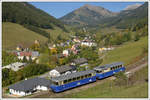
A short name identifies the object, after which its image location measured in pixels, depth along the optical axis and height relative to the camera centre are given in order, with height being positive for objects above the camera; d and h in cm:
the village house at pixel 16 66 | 7756 -670
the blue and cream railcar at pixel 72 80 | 3681 -592
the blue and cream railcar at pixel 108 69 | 4466 -463
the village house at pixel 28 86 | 4369 -825
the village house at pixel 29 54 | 10211 -289
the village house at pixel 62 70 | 6457 -693
